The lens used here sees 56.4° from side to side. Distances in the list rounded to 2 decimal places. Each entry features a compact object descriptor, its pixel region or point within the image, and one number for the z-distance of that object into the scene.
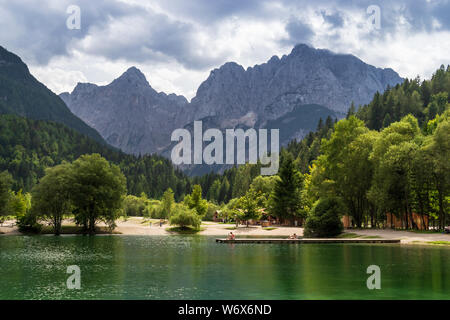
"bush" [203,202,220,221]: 165.00
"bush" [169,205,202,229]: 101.88
